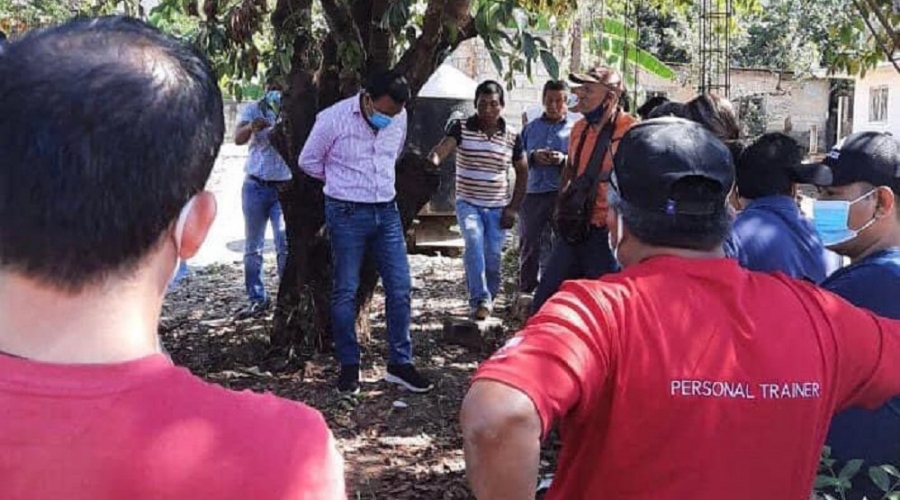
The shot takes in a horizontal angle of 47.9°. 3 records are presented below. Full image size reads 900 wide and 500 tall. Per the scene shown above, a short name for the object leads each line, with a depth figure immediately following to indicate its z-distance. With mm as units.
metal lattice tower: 10186
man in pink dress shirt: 5184
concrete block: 6570
